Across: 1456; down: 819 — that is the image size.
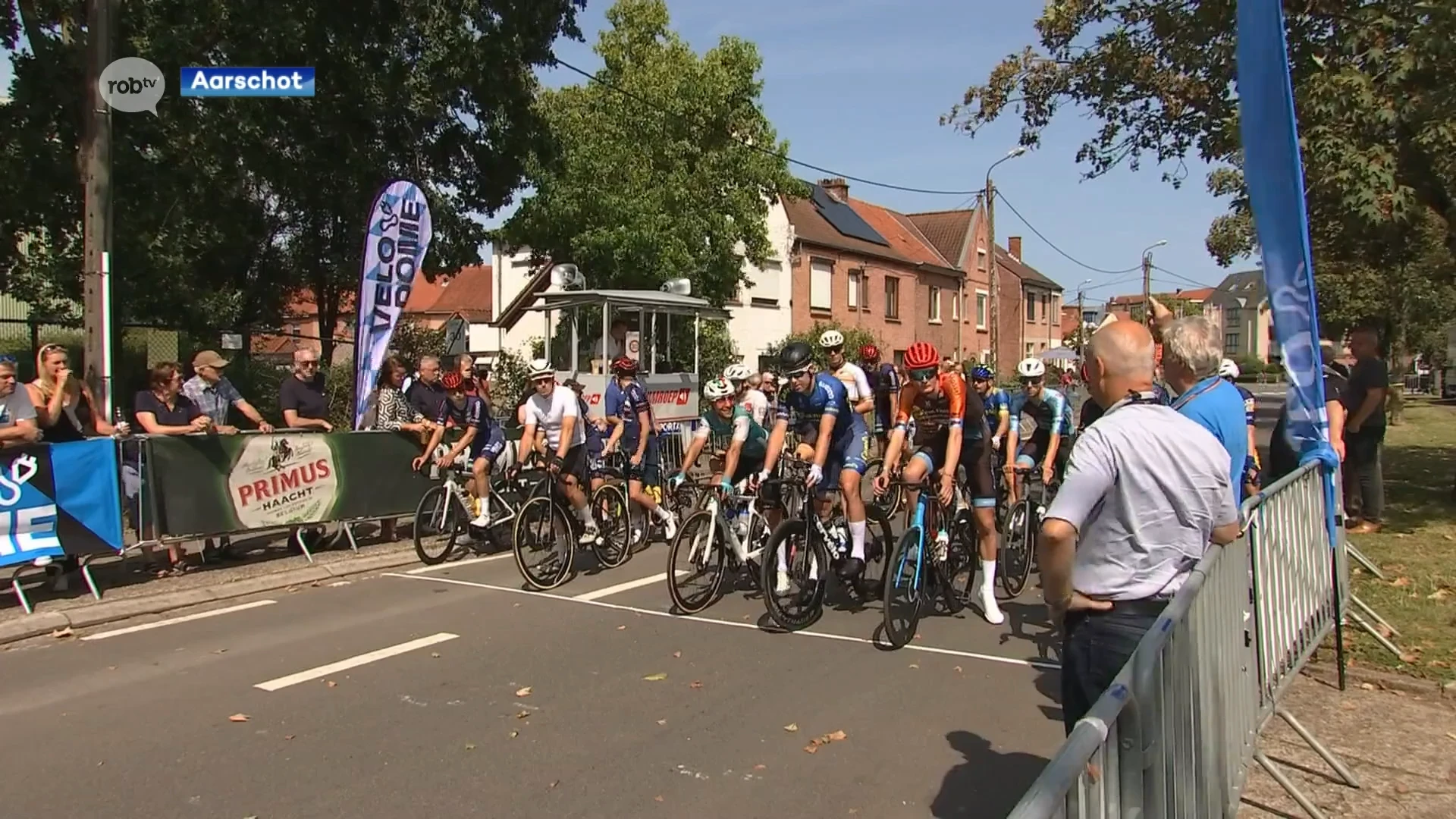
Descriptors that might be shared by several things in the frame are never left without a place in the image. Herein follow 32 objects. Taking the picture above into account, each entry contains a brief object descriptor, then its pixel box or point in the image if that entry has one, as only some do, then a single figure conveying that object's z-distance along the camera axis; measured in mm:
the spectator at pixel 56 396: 8062
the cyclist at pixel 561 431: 8844
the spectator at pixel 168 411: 9039
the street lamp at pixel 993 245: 28594
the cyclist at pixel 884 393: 12406
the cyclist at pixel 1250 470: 8359
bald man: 3102
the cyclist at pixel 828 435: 7211
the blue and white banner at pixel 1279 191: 5254
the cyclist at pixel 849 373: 8641
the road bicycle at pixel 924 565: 6758
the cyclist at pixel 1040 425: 9109
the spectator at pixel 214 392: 9758
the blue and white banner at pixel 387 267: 11492
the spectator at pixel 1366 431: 9734
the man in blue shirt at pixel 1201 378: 4004
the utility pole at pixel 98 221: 9570
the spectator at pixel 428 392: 10930
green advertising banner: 8766
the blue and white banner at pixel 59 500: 7602
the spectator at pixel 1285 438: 8305
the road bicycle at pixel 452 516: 9812
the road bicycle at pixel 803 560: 6941
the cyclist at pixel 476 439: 9852
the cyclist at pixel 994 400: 9312
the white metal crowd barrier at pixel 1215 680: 2254
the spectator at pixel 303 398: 10223
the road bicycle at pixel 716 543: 7414
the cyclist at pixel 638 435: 10406
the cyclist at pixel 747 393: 8195
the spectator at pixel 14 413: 7547
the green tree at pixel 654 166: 22984
